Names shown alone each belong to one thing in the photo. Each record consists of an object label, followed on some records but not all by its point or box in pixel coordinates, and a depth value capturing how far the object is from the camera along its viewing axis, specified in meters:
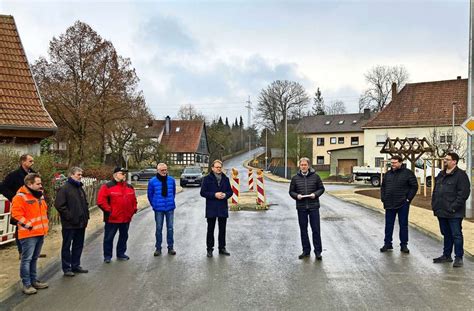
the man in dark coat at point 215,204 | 8.94
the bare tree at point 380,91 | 73.06
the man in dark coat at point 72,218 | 7.41
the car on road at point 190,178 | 36.16
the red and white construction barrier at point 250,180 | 22.47
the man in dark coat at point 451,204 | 8.06
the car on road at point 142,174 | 48.44
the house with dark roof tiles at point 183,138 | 76.69
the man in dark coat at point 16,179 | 7.87
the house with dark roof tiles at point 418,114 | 48.84
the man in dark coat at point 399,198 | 9.22
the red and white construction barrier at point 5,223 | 9.23
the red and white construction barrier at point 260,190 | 17.44
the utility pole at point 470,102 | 13.53
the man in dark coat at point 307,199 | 8.66
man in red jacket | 8.38
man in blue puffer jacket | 9.12
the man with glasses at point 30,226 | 6.49
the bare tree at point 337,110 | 97.00
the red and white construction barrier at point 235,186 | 18.14
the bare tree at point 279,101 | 81.56
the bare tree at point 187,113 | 103.91
